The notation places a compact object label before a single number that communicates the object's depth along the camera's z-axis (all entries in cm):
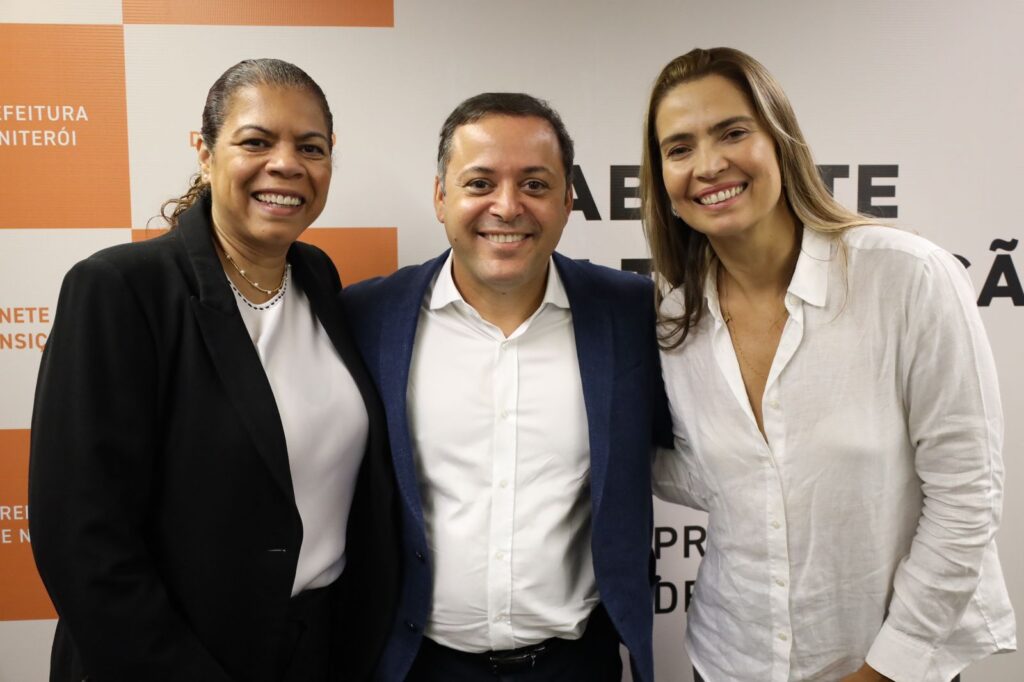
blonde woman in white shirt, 144
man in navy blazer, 162
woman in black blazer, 128
